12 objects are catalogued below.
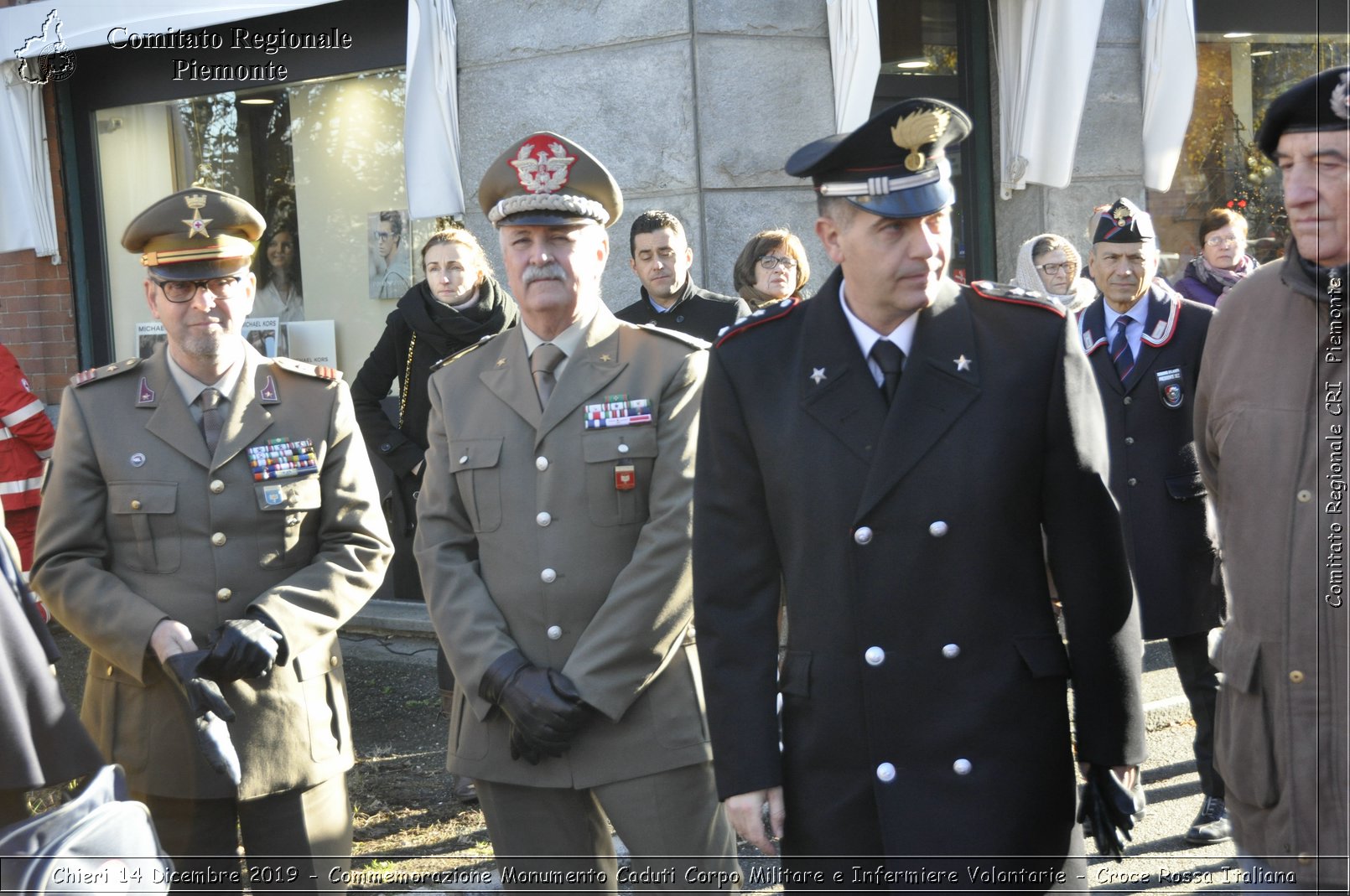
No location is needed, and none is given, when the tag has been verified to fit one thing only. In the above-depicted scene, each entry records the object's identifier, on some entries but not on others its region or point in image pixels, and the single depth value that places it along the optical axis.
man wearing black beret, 2.78
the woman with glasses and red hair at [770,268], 6.27
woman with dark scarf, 6.07
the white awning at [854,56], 7.43
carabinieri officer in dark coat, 2.77
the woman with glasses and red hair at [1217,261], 7.77
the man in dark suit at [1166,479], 5.20
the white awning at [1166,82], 8.23
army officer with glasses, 3.59
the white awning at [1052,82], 7.99
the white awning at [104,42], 7.83
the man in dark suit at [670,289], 6.22
